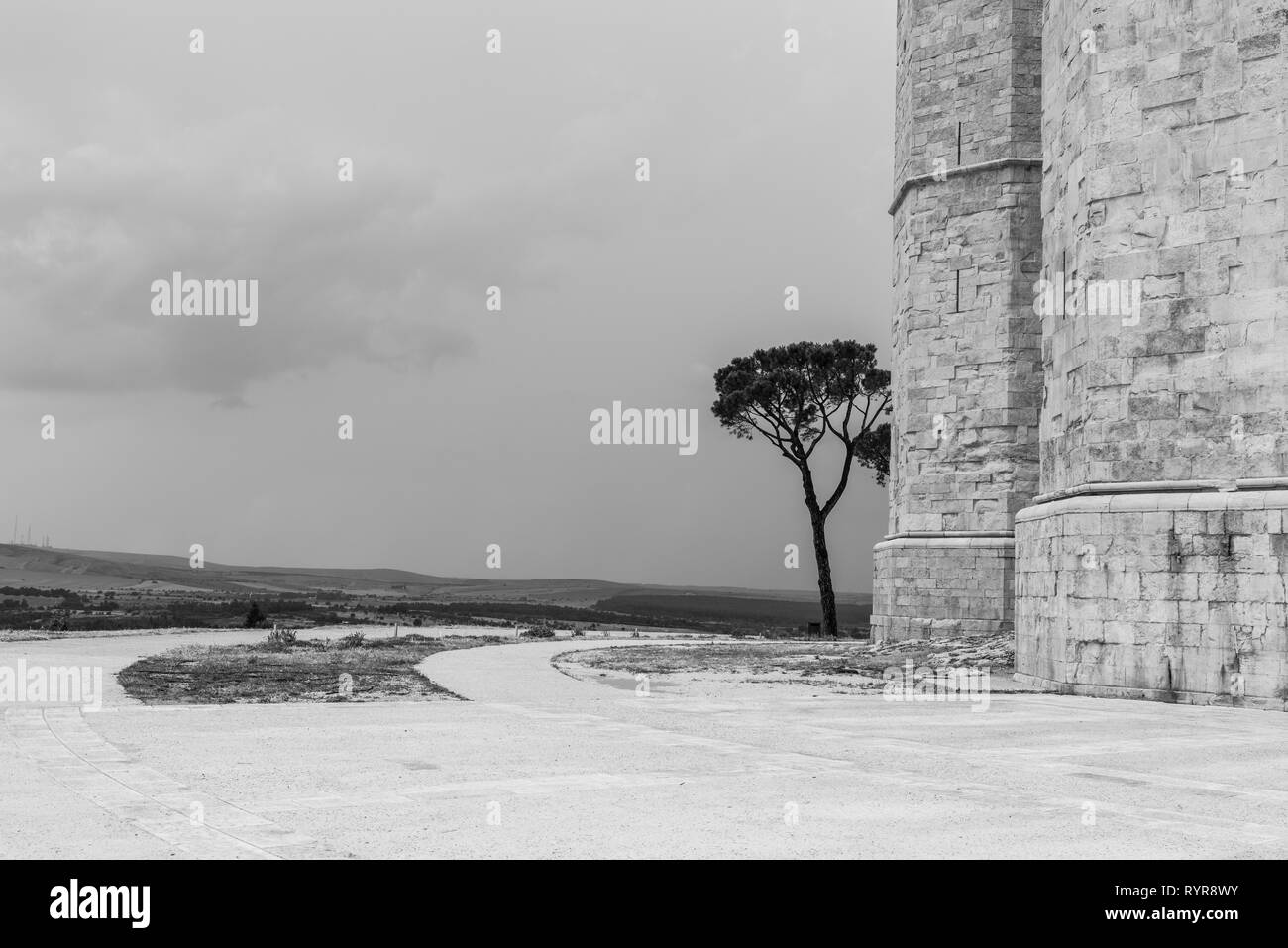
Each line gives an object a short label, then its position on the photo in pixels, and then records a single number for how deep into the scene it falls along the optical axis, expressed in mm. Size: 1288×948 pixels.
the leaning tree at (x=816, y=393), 36906
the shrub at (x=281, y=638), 22453
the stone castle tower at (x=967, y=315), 22328
